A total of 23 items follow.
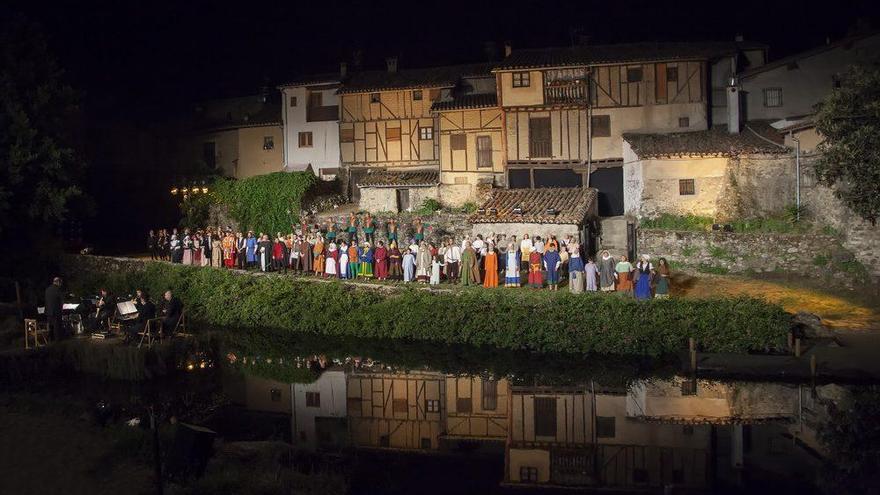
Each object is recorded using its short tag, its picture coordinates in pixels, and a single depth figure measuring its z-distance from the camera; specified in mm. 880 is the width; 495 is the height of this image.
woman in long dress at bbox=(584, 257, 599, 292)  27234
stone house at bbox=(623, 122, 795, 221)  32812
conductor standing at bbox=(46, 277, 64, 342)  24781
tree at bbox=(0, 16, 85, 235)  36531
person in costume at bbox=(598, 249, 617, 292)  27047
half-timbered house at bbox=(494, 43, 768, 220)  36750
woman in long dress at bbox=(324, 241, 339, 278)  31422
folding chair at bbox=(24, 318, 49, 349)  25016
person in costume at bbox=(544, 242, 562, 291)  27953
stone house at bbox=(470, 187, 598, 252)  32094
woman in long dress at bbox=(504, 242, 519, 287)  28245
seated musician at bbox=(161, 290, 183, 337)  24922
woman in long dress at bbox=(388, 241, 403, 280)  30547
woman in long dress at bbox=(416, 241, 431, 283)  29969
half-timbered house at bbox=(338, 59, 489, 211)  41625
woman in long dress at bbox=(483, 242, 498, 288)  28578
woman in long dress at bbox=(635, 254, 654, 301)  25422
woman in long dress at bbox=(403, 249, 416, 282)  30156
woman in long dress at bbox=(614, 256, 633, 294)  26766
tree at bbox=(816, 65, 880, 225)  25094
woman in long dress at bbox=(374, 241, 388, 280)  30625
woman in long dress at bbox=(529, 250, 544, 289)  28109
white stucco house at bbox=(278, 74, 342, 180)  44562
